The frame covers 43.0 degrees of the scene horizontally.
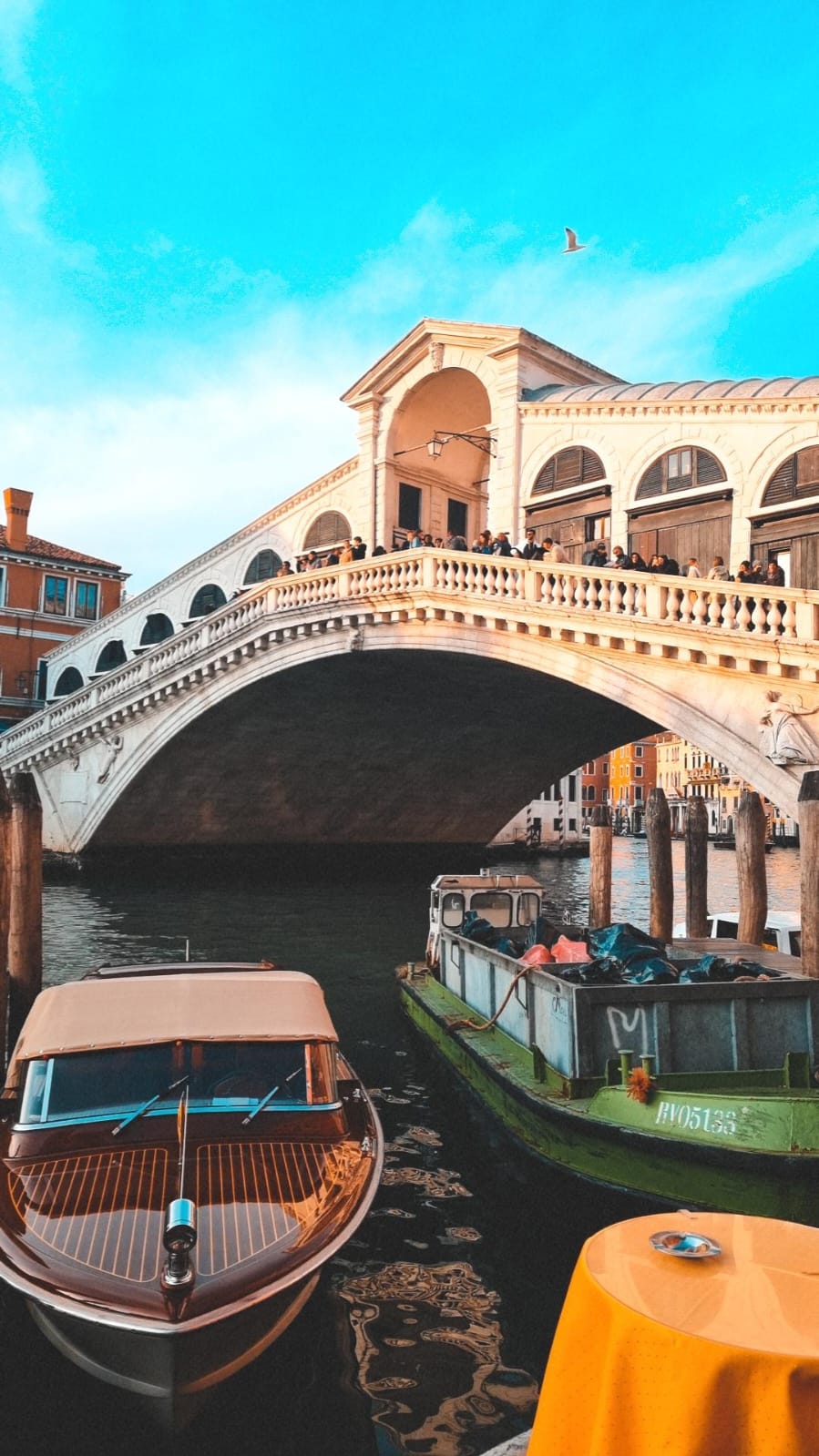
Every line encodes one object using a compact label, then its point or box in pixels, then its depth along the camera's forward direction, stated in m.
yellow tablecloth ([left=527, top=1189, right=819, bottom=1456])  1.52
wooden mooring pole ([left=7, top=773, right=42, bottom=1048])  8.79
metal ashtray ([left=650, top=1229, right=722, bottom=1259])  1.74
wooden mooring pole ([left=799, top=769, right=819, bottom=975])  8.13
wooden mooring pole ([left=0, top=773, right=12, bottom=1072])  8.70
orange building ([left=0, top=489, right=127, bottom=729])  34.81
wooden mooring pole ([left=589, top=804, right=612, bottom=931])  12.80
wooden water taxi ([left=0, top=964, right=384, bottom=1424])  3.58
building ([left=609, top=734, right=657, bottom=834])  90.69
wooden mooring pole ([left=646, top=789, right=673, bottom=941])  11.86
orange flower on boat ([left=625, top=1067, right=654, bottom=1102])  5.55
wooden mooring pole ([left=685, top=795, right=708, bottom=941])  12.03
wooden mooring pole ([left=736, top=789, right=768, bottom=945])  10.06
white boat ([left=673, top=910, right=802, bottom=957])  12.51
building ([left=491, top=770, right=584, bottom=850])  43.19
